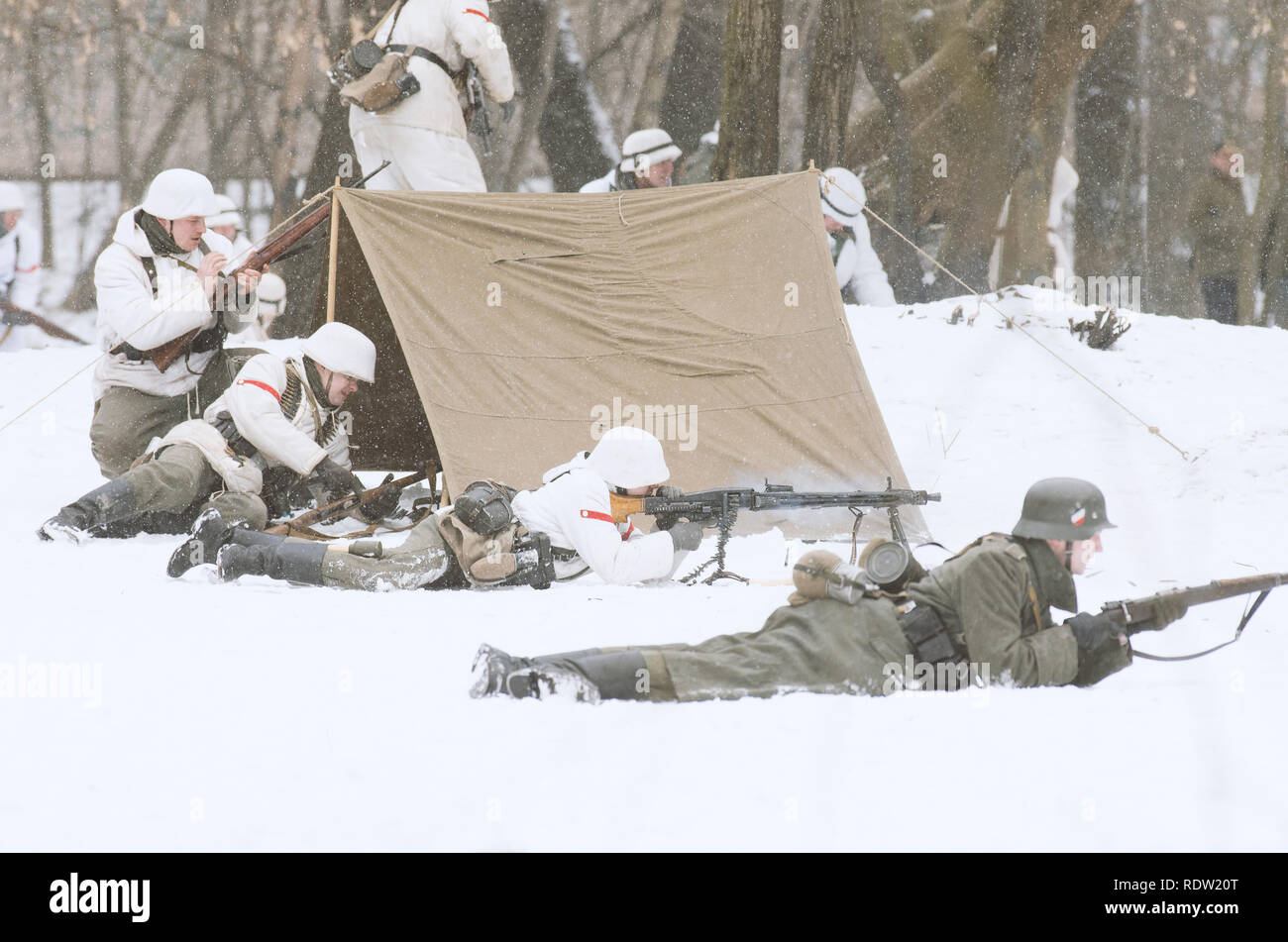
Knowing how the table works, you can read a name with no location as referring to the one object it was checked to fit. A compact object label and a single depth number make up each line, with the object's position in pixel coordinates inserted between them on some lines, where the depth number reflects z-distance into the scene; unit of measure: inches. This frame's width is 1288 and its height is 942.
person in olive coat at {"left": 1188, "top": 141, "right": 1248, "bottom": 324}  1023.6
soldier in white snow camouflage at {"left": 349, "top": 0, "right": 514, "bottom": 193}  566.9
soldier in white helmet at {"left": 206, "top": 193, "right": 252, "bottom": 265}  651.2
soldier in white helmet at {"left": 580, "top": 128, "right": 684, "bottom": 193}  645.9
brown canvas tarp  492.4
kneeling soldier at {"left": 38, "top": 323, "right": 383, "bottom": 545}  455.5
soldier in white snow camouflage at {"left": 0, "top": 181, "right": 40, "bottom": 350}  962.7
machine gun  412.8
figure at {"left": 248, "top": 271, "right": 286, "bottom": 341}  863.7
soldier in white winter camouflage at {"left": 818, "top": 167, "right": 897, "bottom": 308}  724.7
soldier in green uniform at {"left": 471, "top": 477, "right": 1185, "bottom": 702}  286.2
